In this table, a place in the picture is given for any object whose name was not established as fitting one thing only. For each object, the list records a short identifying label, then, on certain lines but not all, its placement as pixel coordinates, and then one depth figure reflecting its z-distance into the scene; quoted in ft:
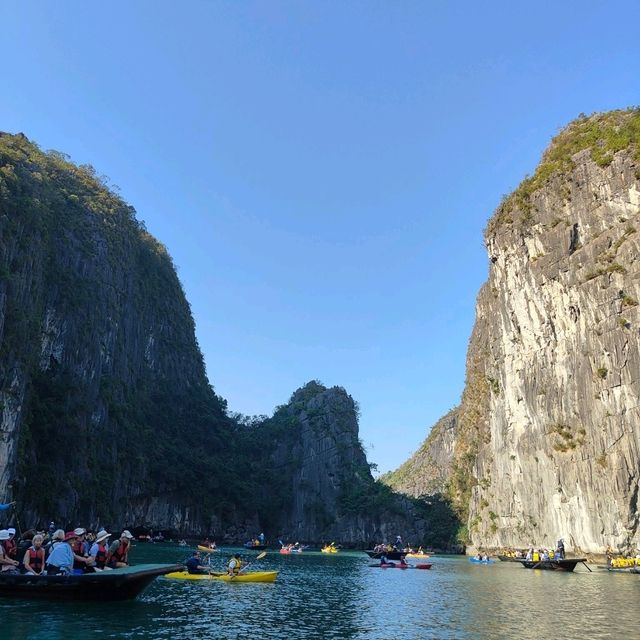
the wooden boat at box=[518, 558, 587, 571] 113.70
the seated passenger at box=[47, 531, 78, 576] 50.01
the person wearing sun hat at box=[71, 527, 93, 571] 52.43
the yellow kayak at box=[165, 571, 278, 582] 79.10
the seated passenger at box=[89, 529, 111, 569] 54.03
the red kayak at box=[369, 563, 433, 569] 124.36
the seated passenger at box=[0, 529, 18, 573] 51.62
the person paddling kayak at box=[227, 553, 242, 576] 79.92
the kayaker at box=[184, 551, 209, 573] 82.33
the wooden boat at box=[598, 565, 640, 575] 106.22
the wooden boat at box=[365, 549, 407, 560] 133.75
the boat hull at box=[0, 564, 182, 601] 48.78
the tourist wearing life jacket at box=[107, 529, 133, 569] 55.21
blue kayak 154.77
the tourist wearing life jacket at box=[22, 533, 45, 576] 49.93
